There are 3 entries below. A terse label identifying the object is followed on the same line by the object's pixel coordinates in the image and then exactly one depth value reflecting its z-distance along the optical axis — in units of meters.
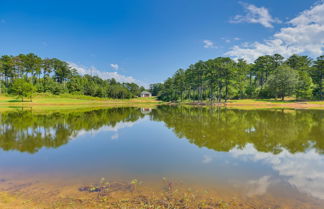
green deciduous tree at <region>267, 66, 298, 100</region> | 51.94
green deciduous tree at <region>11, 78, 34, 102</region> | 48.94
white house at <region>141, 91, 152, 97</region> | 133.62
